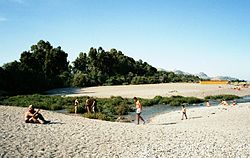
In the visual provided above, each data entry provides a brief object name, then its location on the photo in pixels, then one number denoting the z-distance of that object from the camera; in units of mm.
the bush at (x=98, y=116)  23966
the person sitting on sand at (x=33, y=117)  17838
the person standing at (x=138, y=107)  20415
